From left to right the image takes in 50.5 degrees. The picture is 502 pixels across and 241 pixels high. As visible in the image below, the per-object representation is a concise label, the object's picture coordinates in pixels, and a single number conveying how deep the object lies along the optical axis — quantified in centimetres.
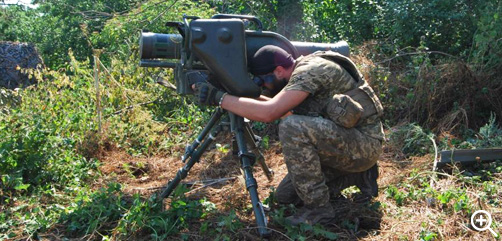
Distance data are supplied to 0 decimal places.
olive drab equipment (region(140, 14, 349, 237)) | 320
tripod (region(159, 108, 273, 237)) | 306
